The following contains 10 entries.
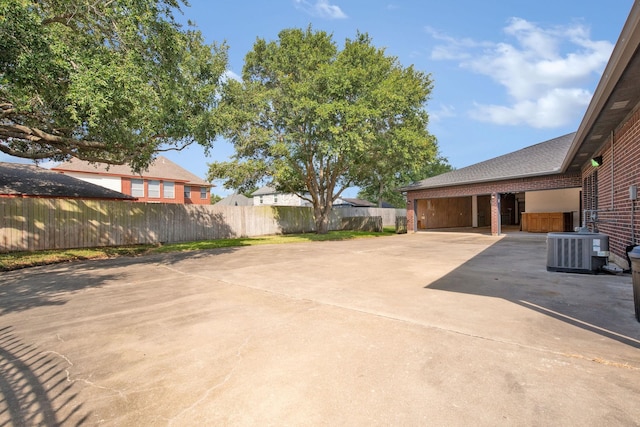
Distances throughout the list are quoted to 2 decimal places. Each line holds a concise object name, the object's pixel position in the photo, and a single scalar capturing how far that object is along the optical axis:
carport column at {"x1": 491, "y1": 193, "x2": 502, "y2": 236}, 18.59
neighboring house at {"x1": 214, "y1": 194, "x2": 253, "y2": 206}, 49.41
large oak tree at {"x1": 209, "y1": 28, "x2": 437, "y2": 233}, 15.62
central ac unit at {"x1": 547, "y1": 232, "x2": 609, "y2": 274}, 6.77
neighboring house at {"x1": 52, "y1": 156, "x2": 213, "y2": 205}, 25.36
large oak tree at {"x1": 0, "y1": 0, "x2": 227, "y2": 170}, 6.55
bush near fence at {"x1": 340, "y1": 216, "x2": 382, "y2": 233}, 26.30
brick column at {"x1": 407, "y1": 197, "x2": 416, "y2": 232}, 23.38
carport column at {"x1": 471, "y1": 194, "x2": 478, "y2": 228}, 28.44
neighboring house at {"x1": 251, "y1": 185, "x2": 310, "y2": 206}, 45.81
